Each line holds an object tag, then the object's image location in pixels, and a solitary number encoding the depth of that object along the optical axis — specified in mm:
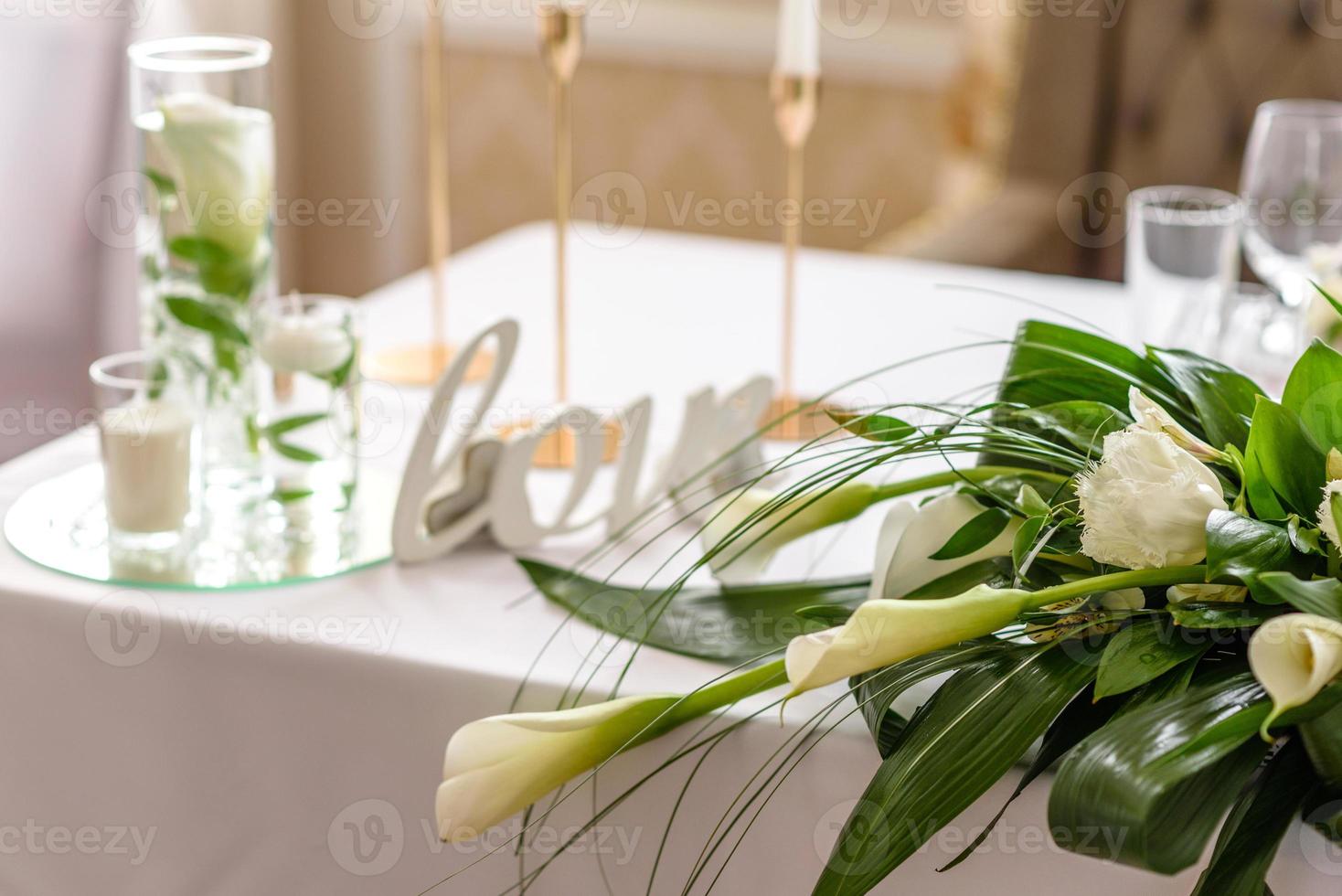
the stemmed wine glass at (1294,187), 1865
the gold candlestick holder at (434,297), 1955
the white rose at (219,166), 1630
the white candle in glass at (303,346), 1613
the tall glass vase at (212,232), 1633
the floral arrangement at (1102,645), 1313
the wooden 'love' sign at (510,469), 1620
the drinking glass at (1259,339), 1872
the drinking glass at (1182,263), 1899
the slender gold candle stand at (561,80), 1838
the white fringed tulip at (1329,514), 1344
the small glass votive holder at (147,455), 1590
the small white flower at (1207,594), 1359
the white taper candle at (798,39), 1831
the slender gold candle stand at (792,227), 1843
